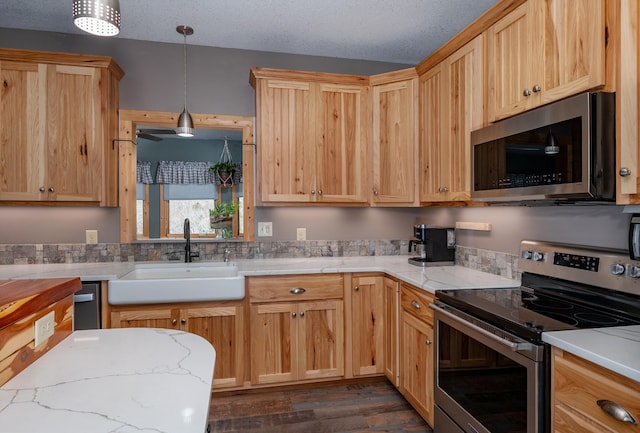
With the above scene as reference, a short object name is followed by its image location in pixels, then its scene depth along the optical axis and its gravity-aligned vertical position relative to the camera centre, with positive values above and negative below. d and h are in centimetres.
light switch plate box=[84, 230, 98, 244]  292 -17
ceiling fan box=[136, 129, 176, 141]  322 +67
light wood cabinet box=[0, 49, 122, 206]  253 +56
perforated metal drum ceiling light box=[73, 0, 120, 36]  138 +71
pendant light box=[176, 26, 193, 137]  270 +61
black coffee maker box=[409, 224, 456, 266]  280 -23
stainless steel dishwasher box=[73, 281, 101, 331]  234 -55
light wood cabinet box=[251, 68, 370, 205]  288 +57
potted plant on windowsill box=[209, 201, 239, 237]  388 -4
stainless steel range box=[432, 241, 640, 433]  139 -44
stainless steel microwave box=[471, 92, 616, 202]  144 +25
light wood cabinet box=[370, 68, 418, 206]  292 +55
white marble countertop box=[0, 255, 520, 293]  223 -37
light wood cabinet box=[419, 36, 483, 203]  223 +57
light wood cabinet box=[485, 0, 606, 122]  147 +67
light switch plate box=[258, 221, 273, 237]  316 -13
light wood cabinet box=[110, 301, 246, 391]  243 -69
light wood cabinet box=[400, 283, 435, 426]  214 -79
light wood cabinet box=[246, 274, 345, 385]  262 -77
